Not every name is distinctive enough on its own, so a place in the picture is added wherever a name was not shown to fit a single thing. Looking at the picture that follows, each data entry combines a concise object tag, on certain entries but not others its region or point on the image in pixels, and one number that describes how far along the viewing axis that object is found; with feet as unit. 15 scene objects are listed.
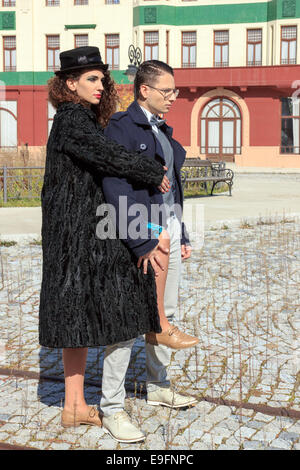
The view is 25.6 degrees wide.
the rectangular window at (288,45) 103.81
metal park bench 48.44
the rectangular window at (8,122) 113.39
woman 9.81
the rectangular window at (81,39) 112.06
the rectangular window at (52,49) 112.88
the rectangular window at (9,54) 113.09
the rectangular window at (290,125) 104.73
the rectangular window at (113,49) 110.63
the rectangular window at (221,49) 106.93
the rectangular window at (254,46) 105.91
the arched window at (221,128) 106.63
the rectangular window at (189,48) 108.06
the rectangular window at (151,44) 107.55
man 9.70
